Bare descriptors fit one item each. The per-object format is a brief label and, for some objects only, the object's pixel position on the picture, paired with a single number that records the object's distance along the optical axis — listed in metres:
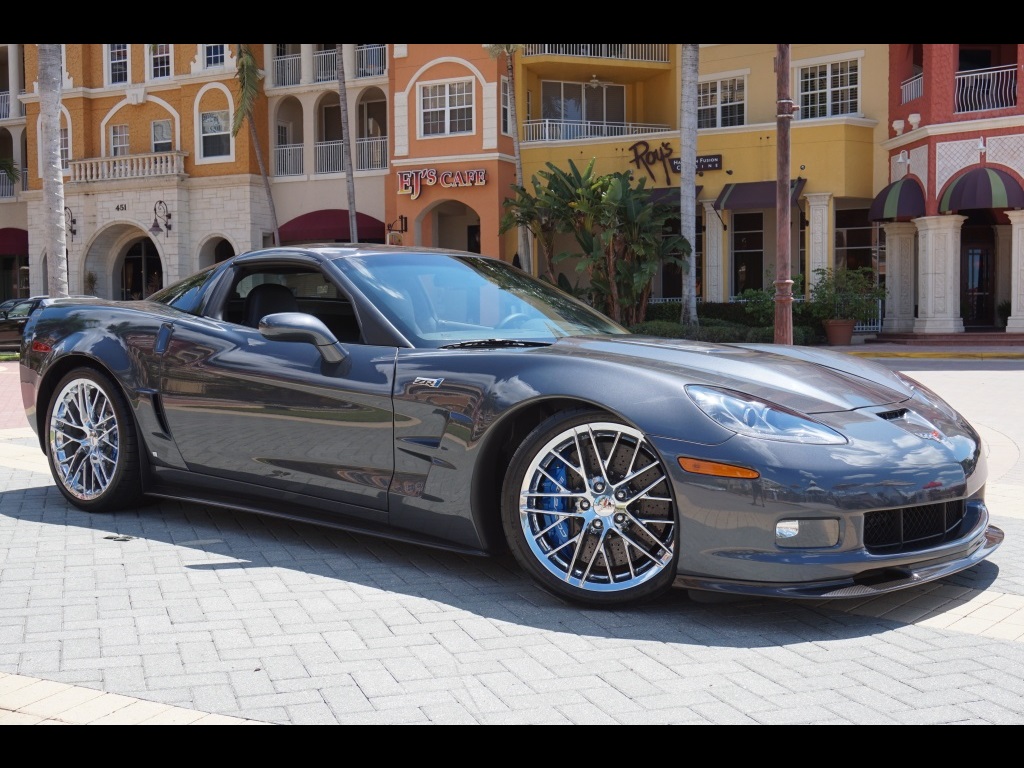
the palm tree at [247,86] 34.75
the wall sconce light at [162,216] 37.25
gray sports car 3.83
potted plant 26.09
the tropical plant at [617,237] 25.89
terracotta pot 25.95
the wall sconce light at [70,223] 39.00
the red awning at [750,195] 28.70
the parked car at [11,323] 25.12
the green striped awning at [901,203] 26.97
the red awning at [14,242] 41.72
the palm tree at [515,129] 30.57
